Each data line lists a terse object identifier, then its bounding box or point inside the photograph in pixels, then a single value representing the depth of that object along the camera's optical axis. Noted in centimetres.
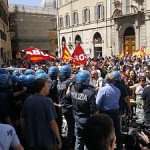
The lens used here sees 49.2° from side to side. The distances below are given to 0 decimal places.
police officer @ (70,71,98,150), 274
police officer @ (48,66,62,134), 318
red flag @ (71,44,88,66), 669
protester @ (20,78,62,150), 230
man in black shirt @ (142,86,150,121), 321
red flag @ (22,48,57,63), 704
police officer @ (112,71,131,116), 345
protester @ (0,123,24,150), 158
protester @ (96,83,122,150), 313
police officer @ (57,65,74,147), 323
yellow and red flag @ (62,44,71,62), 732
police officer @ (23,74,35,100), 323
